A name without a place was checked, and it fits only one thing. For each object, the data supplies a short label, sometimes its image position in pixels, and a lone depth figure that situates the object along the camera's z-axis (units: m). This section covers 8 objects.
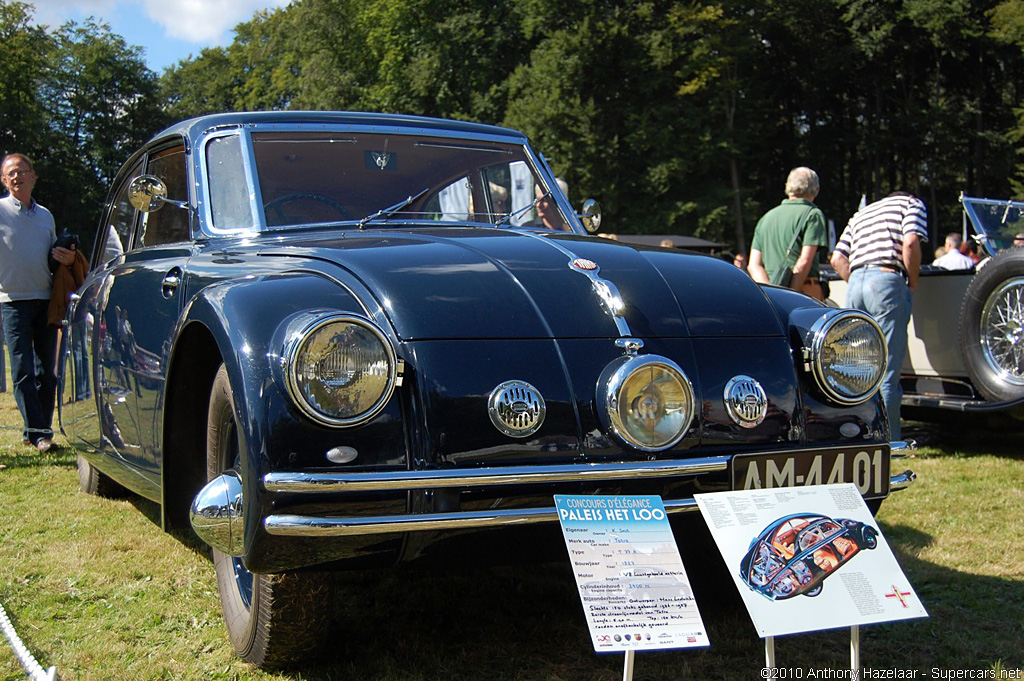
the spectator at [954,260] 9.68
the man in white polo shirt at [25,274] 6.04
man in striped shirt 6.03
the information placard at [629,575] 2.06
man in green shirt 6.17
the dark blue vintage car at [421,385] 2.24
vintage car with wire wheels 6.06
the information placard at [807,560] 2.19
